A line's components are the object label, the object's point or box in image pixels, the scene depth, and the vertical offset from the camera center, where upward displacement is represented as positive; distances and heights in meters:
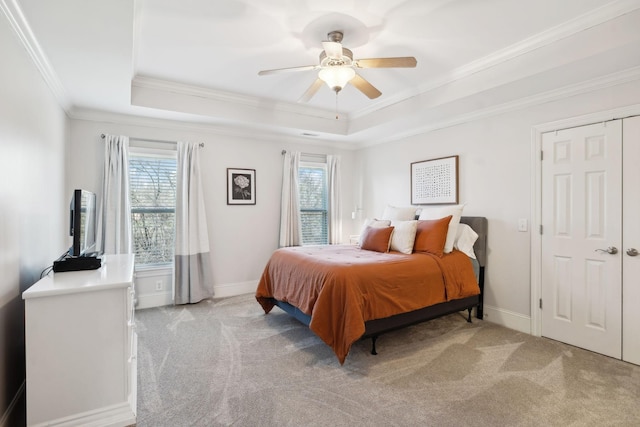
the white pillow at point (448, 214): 3.42 -0.02
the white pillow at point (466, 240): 3.48 -0.30
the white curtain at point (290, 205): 4.93 +0.12
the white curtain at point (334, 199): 5.40 +0.23
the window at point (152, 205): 4.09 +0.09
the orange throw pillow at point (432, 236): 3.31 -0.25
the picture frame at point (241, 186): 4.60 +0.38
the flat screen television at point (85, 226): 2.06 -0.09
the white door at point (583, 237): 2.71 -0.21
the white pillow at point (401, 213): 4.05 +0.00
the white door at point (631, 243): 2.58 -0.24
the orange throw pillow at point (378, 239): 3.56 -0.30
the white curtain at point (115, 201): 3.74 +0.13
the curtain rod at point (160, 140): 4.03 +0.93
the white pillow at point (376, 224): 3.86 -0.14
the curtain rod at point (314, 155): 5.25 +0.97
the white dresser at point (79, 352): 1.65 -0.76
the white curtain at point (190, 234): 4.14 -0.28
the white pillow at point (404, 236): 3.43 -0.26
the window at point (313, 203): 5.32 +0.16
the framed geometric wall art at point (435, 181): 4.02 +0.42
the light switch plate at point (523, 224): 3.30 -0.11
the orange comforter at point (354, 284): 2.51 -0.65
